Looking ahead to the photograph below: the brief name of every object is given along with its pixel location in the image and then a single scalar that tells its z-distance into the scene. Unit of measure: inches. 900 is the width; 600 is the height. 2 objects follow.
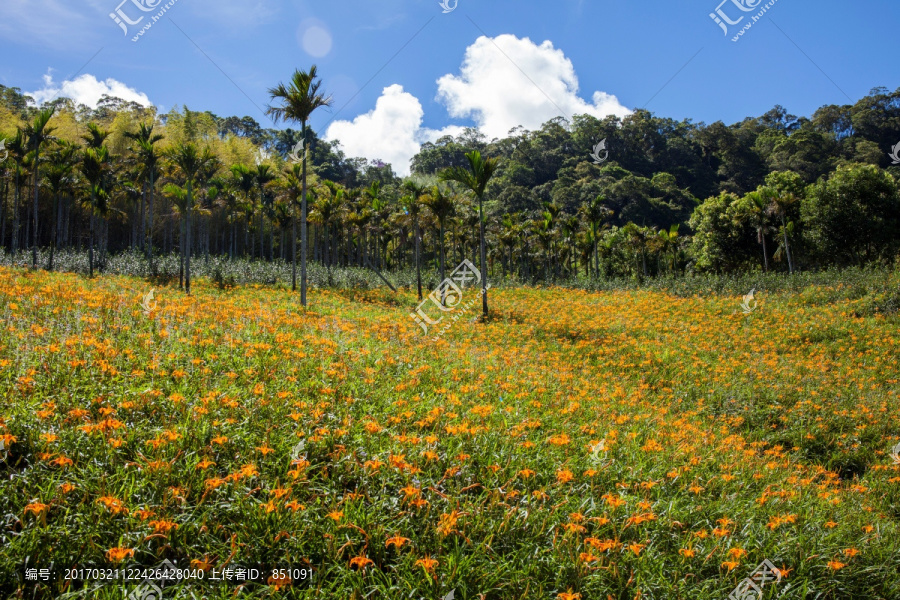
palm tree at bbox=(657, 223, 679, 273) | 1556.3
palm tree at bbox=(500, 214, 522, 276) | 1577.3
